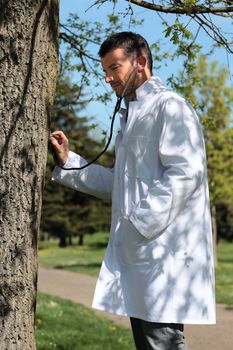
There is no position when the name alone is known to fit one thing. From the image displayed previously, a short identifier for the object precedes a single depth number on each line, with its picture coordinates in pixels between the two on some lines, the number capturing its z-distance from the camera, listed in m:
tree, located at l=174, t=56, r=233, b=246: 23.09
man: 2.88
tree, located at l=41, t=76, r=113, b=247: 42.84
